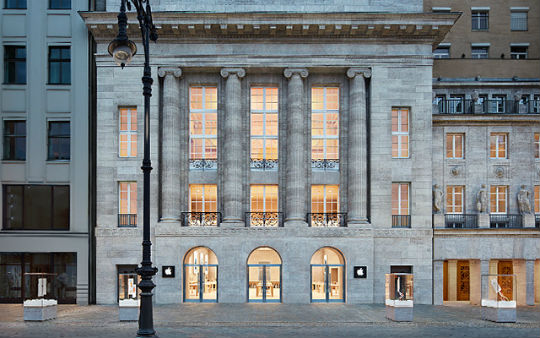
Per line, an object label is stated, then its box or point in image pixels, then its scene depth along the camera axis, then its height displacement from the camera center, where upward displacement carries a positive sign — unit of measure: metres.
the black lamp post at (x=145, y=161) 12.80 +0.37
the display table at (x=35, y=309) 20.52 -6.01
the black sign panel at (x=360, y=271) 25.28 -5.29
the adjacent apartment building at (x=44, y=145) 25.66 +1.60
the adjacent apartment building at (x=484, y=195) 25.98 -1.17
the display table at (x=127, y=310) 20.48 -6.00
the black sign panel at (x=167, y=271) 25.22 -5.27
